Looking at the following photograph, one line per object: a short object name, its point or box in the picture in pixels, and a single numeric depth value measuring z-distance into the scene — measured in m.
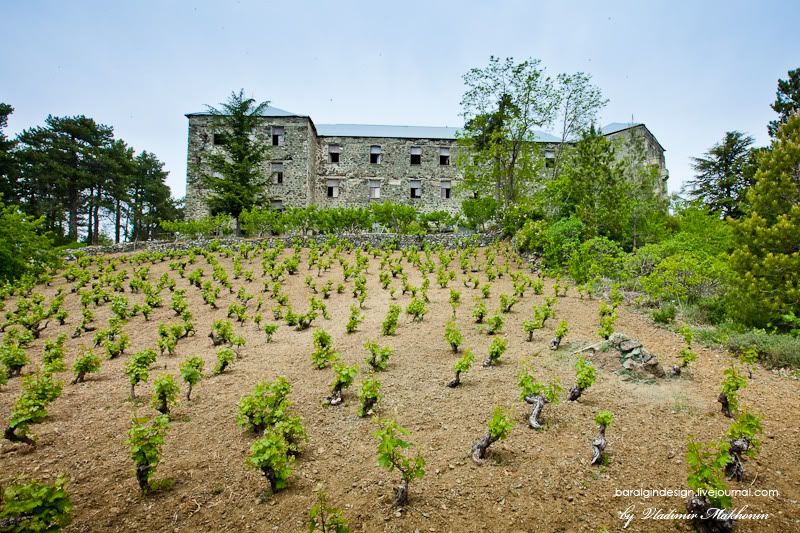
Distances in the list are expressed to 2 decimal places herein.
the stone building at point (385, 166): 31.94
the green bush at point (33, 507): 2.46
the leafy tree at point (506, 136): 21.22
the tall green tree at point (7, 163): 27.62
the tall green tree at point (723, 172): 25.30
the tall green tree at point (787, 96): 19.11
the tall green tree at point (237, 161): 24.28
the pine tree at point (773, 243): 7.58
